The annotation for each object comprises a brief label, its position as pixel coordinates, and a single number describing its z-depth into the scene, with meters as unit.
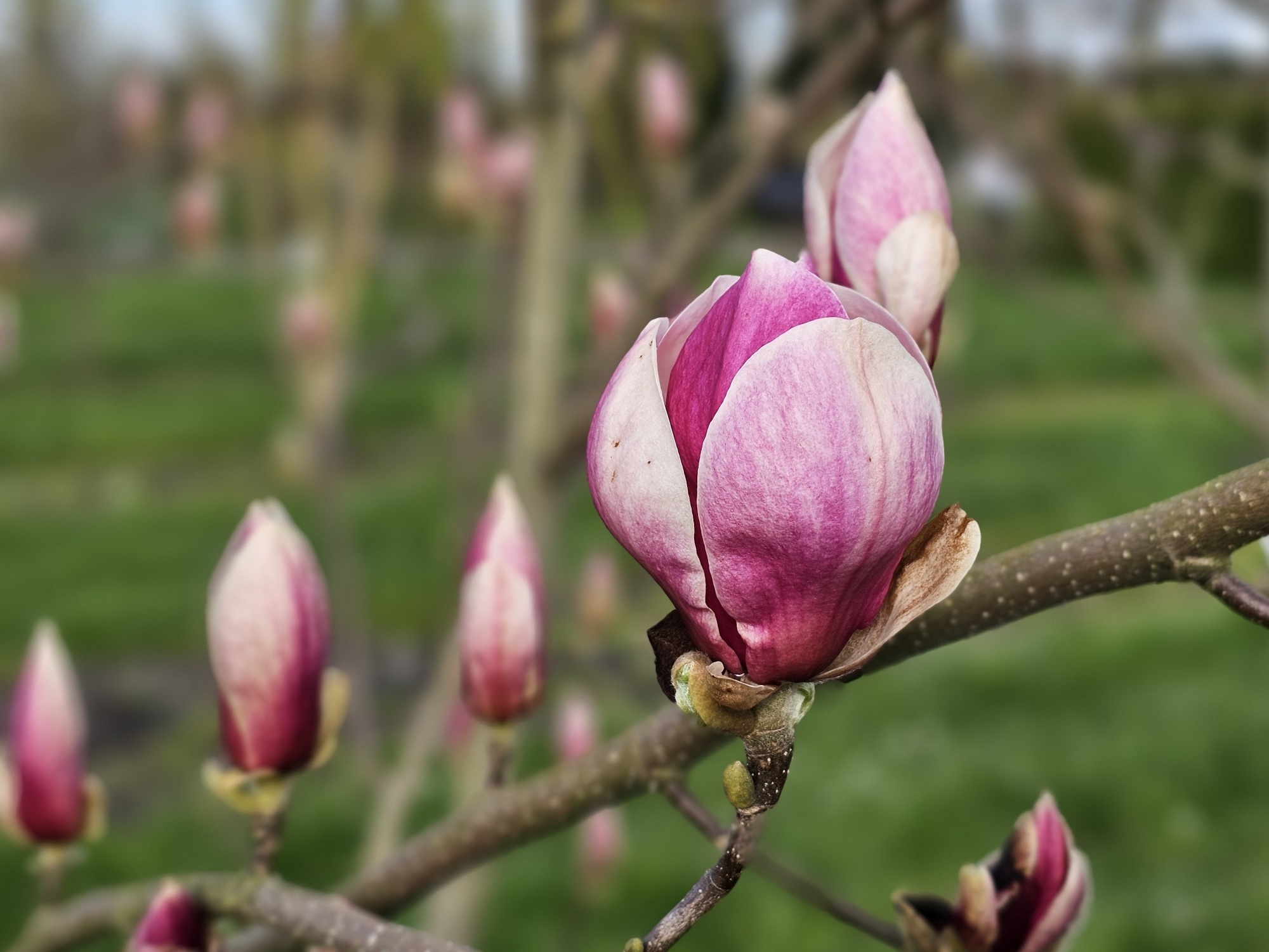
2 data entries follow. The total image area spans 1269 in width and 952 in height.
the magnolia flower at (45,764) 0.89
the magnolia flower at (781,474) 0.44
